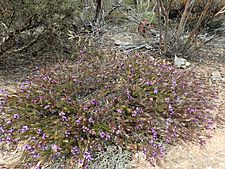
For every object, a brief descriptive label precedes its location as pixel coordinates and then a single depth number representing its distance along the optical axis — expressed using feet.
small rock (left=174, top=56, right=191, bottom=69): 7.81
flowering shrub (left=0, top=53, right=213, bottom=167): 5.01
